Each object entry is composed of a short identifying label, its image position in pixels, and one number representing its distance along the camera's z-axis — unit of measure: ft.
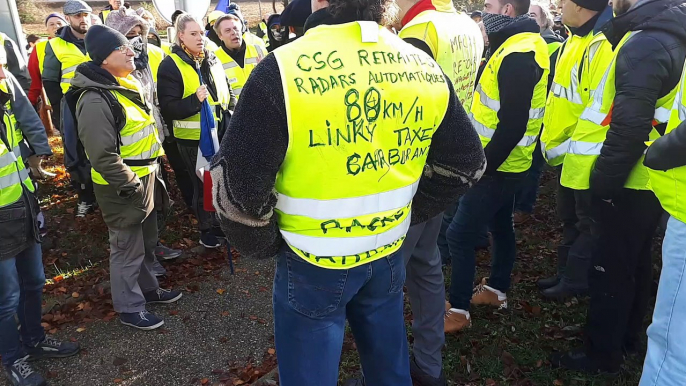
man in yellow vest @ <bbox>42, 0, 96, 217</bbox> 18.88
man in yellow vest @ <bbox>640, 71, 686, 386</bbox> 6.30
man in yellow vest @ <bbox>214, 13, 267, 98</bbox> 18.73
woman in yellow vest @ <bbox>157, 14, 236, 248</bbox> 15.11
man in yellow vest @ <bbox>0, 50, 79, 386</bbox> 9.76
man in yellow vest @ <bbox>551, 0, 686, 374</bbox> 8.34
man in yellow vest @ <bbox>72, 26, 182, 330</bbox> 10.87
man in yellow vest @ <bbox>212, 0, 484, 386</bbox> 5.30
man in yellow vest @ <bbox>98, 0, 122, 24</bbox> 23.78
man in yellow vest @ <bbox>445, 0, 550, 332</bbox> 10.41
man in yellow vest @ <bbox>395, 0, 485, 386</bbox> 8.61
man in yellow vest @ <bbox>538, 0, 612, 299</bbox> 10.43
